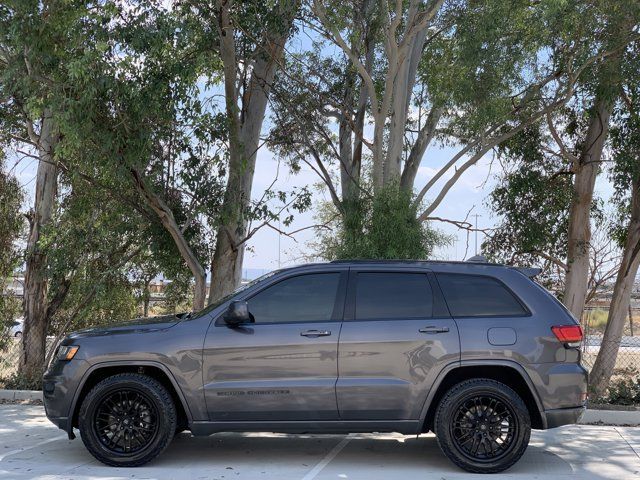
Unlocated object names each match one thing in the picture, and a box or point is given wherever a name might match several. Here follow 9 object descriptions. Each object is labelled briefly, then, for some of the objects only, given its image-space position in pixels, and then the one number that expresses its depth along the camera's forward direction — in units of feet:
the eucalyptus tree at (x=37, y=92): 40.06
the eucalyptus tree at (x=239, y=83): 46.44
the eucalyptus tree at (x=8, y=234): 51.47
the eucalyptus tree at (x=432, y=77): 48.83
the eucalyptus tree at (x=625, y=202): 50.11
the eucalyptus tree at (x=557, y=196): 58.29
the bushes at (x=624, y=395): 37.88
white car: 50.06
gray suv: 24.82
